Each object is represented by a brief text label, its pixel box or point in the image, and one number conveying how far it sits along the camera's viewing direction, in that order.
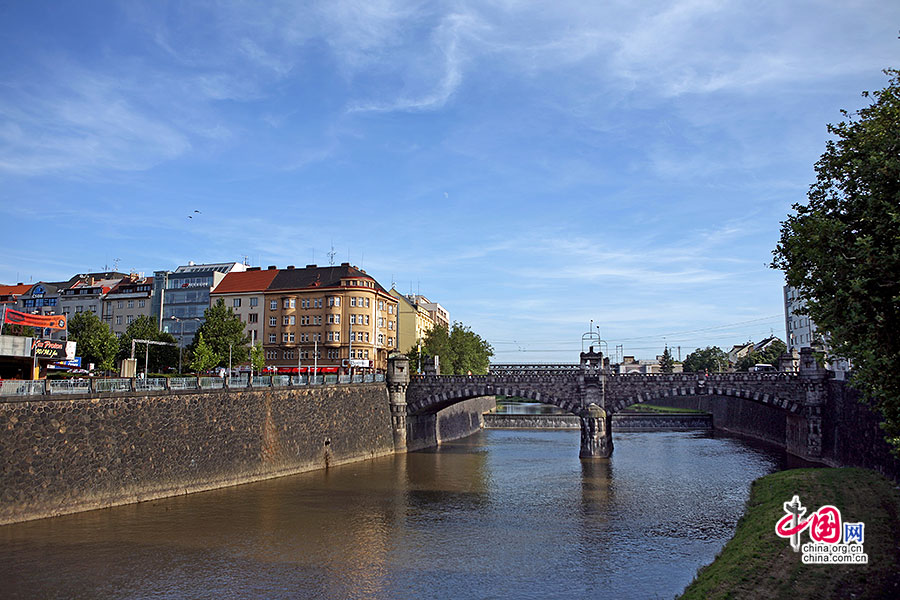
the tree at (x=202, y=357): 71.88
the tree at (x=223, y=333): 78.00
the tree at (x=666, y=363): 171.52
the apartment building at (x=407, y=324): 129.00
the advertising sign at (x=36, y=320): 48.38
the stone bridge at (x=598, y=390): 64.44
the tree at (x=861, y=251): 20.41
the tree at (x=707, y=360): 157.00
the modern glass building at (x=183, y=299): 105.38
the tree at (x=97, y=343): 72.75
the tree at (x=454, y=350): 114.75
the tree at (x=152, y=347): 82.69
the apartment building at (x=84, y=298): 113.19
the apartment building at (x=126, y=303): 109.38
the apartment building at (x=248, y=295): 102.06
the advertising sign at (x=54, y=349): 47.55
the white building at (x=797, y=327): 145.50
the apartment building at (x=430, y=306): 158.88
